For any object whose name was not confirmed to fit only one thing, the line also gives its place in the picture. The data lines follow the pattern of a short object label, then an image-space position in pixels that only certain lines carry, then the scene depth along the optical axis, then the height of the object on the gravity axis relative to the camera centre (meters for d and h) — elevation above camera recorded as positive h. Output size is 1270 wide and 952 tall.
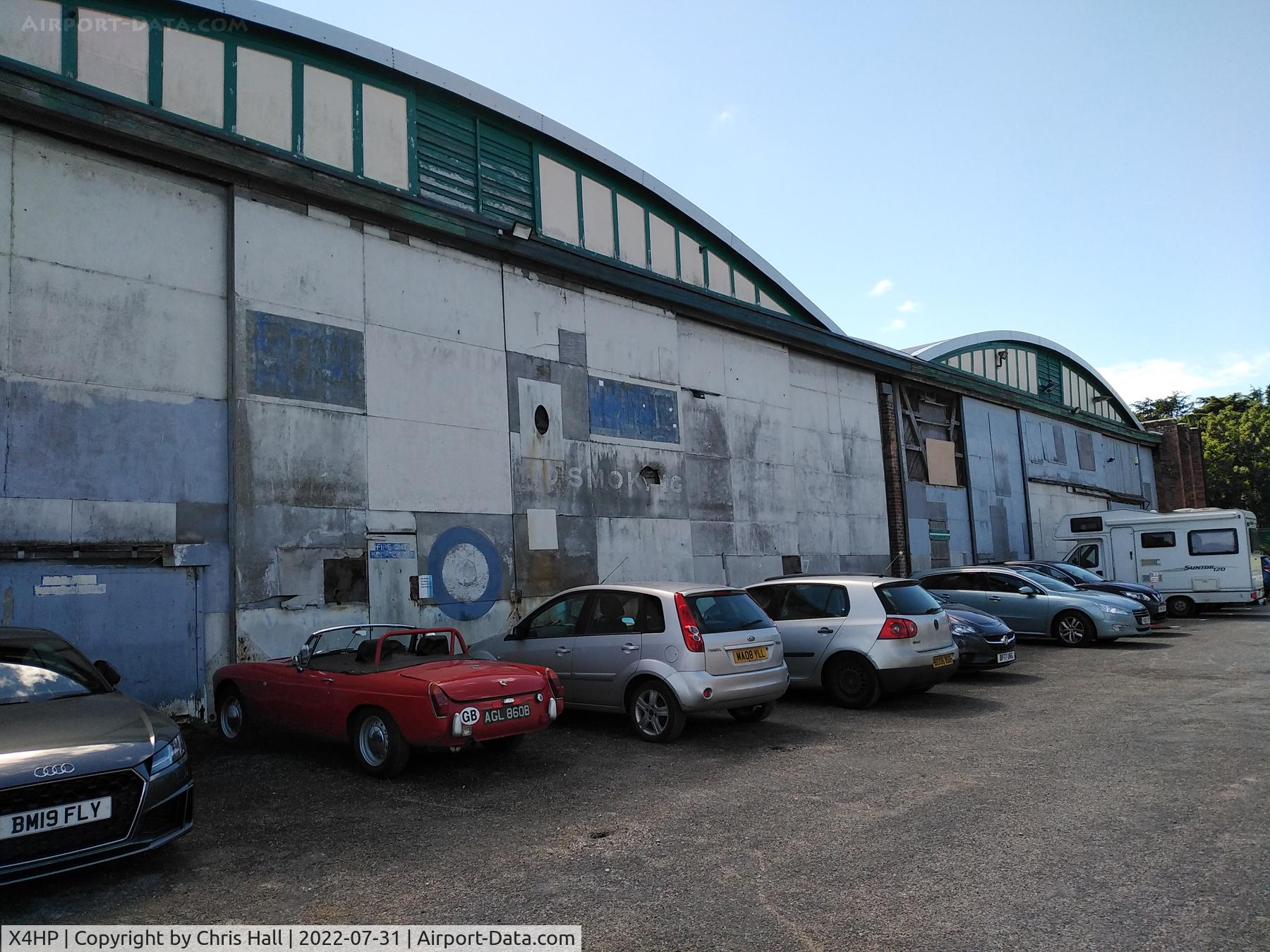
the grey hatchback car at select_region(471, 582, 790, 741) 8.38 -0.94
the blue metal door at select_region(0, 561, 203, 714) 8.96 -0.31
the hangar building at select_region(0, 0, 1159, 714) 9.52 +3.06
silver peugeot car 15.40 -1.15
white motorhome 21.03 -0.47
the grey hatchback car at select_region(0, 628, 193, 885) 4.27 -0.99
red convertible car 6.79 -1.02
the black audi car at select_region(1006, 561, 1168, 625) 18.20 -1.02
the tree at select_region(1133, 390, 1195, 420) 71.62 +10.58
